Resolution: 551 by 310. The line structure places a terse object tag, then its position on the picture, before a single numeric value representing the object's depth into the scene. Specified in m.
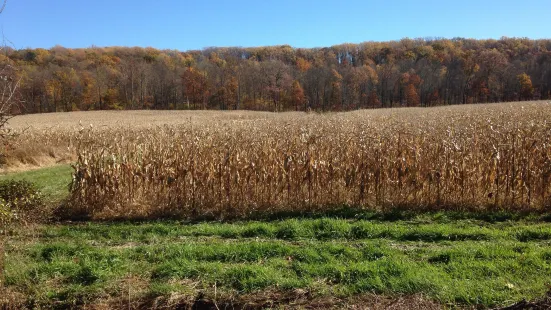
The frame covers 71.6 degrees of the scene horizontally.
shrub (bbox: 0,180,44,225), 8.05
